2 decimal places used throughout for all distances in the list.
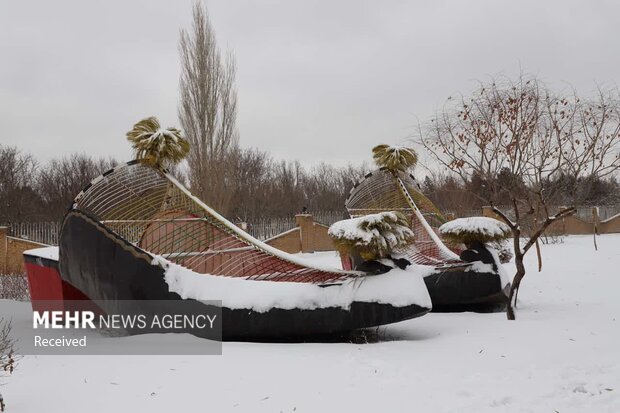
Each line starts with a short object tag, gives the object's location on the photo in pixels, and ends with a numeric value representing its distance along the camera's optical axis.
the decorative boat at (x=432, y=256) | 6.50
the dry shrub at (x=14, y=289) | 10.81
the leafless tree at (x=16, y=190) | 24.89
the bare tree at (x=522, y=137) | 7.03
